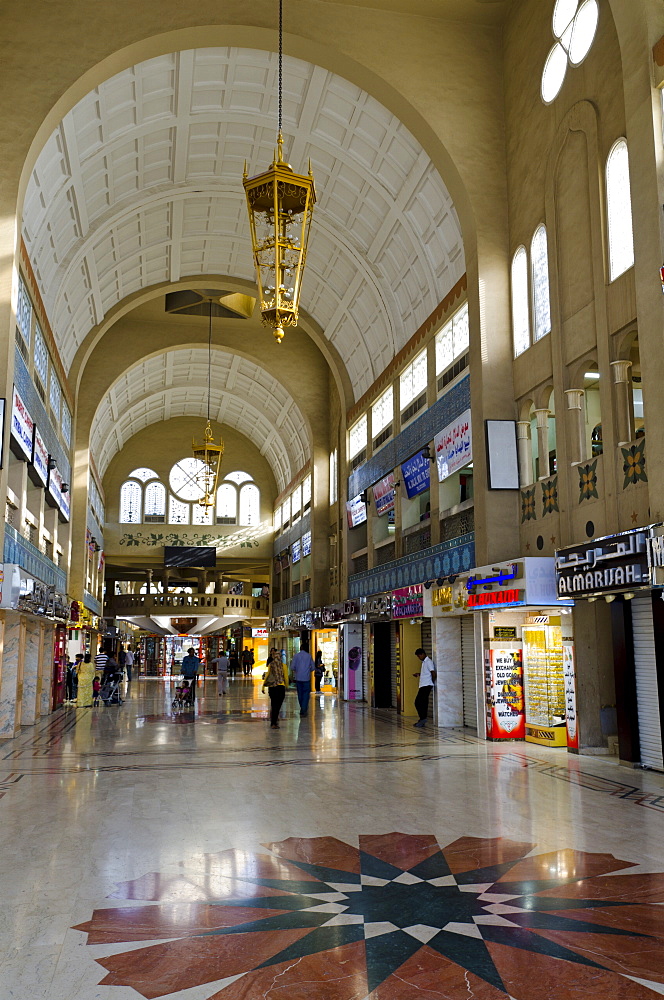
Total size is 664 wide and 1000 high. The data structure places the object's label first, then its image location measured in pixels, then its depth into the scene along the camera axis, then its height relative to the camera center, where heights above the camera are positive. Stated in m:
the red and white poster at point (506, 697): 12.18 -1.22
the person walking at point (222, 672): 26.33 -1.88
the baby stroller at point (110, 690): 19.98 -1.63
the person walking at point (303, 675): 15.94 -1.08
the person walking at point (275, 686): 14.17 -1.15
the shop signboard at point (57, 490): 18.14 +3.33
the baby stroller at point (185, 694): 18.92 -1.67
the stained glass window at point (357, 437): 21.92 +5.20
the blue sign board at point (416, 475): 16.72 +3.14
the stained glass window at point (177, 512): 37.12 +5.26
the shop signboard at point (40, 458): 15.54 +3.44
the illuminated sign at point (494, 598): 11.25 +0.30
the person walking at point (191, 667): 19.14 -1.04
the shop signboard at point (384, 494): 18.90 +3.08
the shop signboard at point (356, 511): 21.30 +3.01
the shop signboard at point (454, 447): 14.07 +3.21
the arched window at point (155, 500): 37.06 +5.81
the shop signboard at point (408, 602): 15.56 +0.36
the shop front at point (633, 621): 8.66 -0.06
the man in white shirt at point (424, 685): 14.29 -1.17
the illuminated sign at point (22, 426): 13.02 +3.46
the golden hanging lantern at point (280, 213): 9.70 +5.14
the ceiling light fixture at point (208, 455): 24.52 +5.28
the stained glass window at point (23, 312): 13.68 +5.64
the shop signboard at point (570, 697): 10.53 -1.08
